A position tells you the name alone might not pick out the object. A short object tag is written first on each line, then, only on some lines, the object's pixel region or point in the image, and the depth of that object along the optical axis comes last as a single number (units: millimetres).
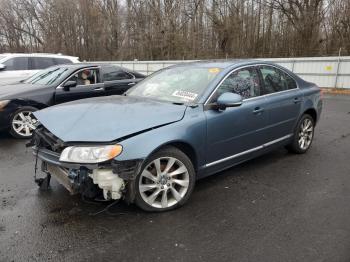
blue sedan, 3107
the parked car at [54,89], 6566
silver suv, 10961
